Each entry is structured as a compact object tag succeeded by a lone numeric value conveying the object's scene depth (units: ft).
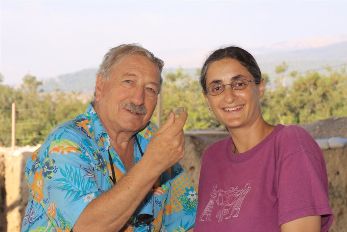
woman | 6.50
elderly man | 6.29
